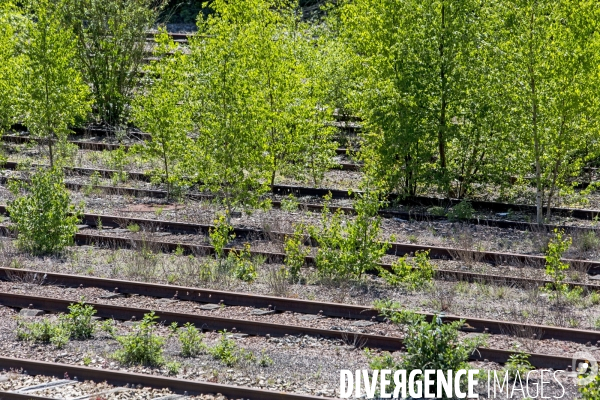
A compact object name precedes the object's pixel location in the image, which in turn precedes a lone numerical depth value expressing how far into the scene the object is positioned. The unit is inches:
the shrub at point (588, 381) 318.3
